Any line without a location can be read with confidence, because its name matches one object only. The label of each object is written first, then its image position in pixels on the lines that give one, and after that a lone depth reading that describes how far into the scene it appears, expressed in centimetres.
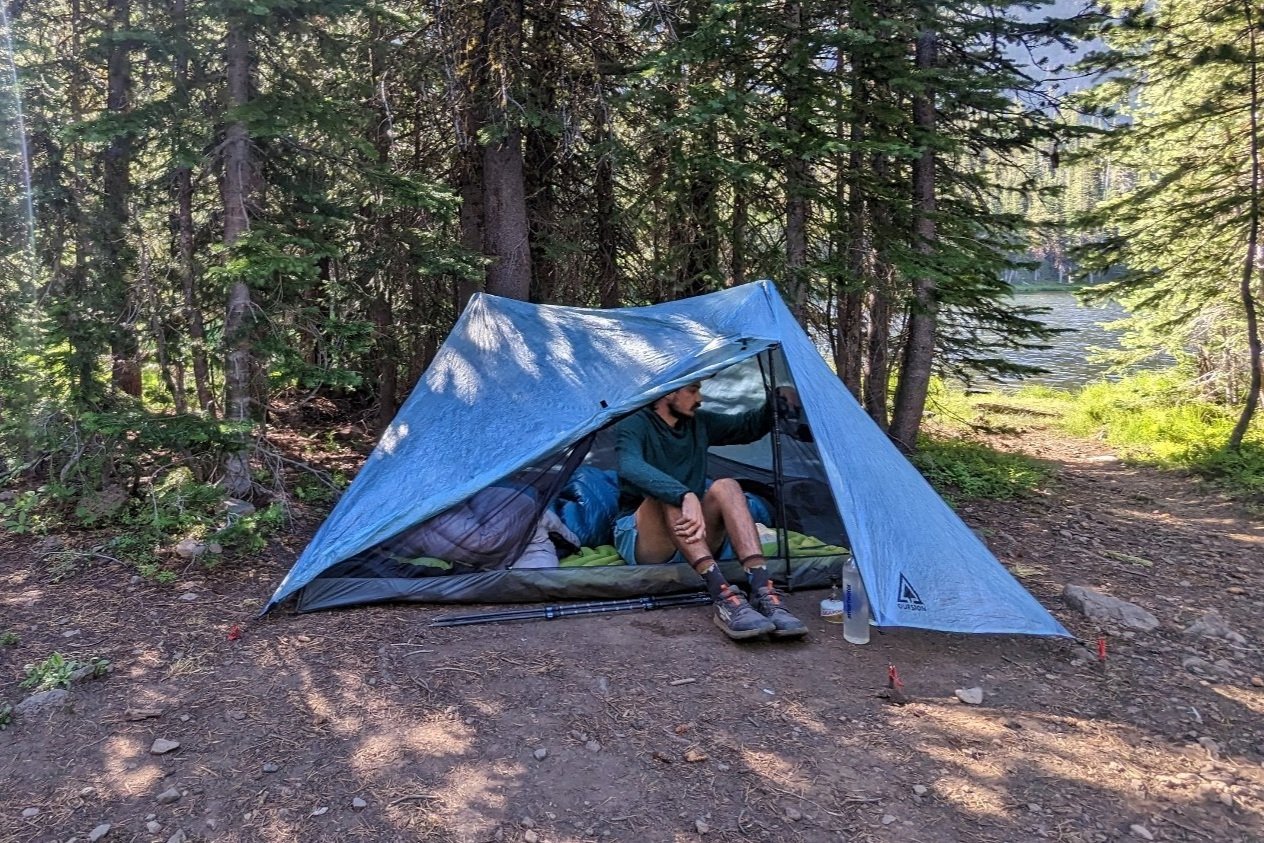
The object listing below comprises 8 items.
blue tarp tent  355
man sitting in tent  368
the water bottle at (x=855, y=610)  364
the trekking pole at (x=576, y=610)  385
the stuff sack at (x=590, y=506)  453
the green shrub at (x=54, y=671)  317
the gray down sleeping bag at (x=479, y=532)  404
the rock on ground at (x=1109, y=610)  388
